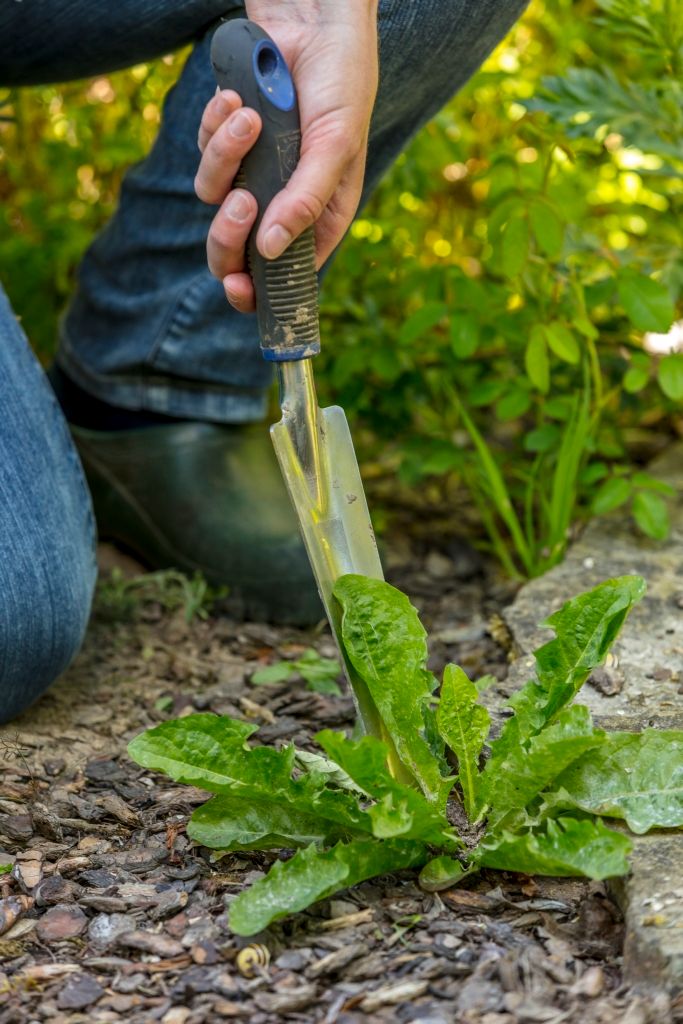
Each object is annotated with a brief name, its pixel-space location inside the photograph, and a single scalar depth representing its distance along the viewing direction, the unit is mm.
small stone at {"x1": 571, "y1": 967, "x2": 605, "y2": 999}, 1111
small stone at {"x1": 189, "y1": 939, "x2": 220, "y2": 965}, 1132
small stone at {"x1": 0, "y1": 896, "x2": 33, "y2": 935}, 1162
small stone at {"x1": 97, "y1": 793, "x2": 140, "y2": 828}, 1244
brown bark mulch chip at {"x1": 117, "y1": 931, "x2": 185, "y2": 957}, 1140
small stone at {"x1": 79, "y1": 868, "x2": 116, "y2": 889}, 1194
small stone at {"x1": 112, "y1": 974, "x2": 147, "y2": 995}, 1123
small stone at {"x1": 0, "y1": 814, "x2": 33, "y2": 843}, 1227
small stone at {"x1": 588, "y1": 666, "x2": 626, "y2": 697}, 1292
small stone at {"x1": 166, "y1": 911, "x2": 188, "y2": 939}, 1151
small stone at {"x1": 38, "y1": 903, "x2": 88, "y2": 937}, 1158
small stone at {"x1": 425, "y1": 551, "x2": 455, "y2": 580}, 1550
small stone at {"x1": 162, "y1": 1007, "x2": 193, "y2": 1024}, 1105
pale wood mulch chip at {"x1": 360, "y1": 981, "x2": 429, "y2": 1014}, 1106
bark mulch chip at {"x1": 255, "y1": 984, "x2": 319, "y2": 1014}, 1105
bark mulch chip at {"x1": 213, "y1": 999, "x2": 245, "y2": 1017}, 1106
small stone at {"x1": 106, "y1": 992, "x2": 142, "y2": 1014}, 1113
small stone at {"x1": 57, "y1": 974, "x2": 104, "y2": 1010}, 1115
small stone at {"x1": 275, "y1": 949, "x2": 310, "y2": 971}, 1124
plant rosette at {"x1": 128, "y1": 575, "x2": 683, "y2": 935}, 1133
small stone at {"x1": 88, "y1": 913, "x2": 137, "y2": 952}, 1151
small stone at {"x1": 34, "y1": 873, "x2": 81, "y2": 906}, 1180
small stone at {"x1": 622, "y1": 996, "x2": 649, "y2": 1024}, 1090
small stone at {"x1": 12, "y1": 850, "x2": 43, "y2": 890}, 1195
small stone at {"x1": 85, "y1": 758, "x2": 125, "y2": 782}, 1283
